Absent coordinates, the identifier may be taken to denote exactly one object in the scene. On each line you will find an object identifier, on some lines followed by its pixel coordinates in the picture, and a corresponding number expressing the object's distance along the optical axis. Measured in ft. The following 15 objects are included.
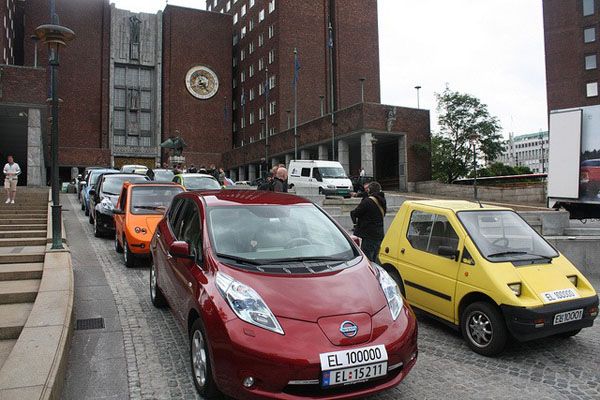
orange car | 28.94
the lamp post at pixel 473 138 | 97.56
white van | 75.72
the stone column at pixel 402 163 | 107.45
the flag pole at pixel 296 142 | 127.34
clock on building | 195.42
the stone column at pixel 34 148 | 84.07
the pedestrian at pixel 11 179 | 49.67
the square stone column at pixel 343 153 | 110.42
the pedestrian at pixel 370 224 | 24.21
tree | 129.08
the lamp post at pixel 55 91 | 27.35
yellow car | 15.48
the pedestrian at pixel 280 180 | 31.96
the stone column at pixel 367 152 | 101.45
